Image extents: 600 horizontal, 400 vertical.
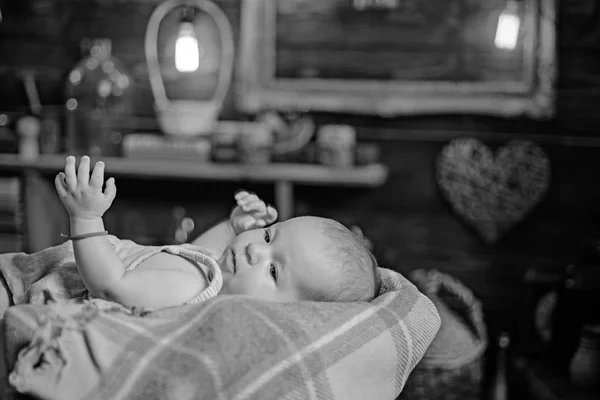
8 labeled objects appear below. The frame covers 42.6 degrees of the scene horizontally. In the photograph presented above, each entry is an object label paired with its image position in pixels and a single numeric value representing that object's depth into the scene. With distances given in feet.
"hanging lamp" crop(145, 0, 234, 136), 10.26
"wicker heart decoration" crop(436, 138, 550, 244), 10.30
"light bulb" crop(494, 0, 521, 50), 9.89
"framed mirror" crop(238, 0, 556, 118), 10.36
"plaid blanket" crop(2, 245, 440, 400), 3.12
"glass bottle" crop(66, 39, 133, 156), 10.46
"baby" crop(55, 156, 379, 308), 3.93
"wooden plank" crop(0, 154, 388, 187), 9.73
